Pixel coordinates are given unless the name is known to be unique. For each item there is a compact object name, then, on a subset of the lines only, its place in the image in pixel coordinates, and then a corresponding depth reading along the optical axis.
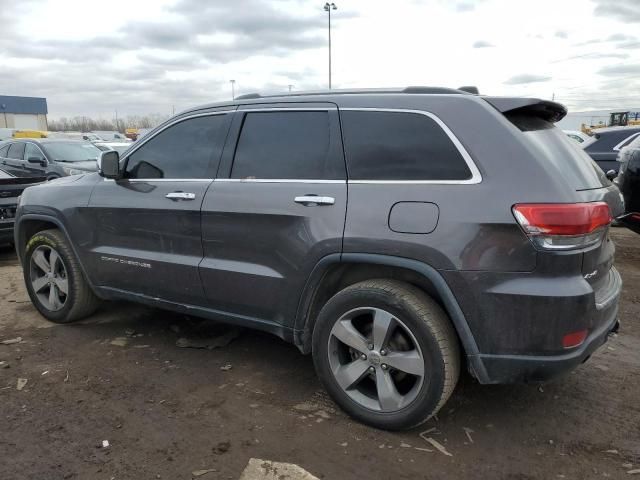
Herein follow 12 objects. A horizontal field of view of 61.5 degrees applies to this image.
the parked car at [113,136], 41.78
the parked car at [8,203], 7.32
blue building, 72.21
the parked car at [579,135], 13.31
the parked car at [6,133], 41.12
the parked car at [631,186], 5.73
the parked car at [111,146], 14.24
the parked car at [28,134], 36.93
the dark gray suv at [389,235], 2.57
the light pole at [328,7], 36.91
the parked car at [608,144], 9.28
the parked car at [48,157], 11.42
